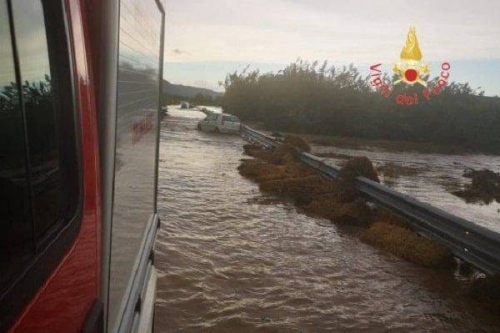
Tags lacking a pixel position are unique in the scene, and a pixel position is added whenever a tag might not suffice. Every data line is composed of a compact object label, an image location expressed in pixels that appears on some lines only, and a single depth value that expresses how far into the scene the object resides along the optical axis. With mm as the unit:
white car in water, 26766
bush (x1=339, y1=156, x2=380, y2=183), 9781
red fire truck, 1168
